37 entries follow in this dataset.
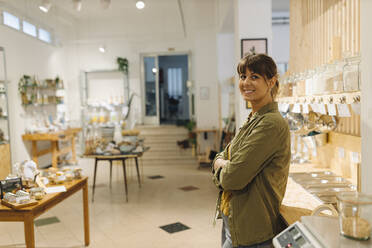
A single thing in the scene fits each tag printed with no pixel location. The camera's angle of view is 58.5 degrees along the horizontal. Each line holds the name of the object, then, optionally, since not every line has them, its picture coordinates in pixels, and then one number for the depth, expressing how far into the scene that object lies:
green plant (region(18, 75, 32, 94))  7.22
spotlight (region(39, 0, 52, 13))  5.53
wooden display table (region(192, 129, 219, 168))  8.52
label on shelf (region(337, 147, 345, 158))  2.81
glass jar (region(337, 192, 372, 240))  1.07
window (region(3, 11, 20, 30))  6.92
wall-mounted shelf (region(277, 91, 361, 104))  1.81
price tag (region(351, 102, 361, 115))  1.67
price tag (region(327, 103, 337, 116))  2.03
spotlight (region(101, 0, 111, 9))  5.39
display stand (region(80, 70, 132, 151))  10.44
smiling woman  1.48
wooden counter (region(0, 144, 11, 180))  6.25
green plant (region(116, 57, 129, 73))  10.27
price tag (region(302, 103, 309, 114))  2.64
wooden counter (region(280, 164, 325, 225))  1.71
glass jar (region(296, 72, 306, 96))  2.93
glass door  10.74
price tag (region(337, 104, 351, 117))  1.88
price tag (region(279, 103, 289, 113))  3.22
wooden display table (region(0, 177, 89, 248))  2.39
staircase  8.70
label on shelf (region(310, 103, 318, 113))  2.40
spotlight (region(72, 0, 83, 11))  5.32
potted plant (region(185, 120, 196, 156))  8.74
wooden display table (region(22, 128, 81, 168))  7.31
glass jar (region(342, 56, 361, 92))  1.92
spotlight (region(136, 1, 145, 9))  6.06
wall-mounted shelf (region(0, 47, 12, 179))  6.32
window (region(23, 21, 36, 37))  7.71
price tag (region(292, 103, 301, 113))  2.83
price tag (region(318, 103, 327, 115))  2.22
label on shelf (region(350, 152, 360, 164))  2.57
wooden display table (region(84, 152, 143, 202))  5.16
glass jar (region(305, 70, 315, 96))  2.67
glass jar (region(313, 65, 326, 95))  2.43
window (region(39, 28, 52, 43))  8.55
